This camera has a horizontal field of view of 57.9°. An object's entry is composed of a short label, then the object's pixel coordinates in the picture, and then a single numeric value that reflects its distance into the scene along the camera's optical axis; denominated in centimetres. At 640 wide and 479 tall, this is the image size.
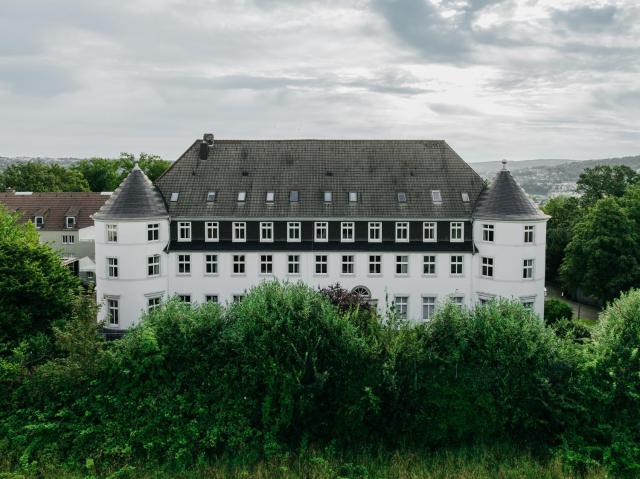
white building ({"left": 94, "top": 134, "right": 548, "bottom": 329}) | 3412
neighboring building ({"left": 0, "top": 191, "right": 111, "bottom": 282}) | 5881
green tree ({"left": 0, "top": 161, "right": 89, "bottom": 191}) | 8050
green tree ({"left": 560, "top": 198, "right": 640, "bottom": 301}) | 4147
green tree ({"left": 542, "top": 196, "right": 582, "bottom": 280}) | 5575
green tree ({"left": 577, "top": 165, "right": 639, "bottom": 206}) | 6122
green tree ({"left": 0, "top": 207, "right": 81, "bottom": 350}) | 2486
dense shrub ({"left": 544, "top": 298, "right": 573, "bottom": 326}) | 3594
